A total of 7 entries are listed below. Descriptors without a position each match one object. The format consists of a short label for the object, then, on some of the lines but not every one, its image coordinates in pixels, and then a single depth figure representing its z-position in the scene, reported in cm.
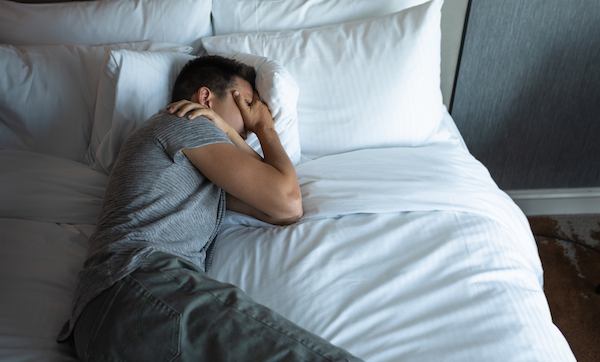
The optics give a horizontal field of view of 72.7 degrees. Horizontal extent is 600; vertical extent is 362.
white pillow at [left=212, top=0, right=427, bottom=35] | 144
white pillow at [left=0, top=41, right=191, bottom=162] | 130
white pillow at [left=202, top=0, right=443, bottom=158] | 129
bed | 78
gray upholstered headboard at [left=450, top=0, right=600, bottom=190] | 149
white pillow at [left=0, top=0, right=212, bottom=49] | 139
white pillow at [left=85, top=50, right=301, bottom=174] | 116
